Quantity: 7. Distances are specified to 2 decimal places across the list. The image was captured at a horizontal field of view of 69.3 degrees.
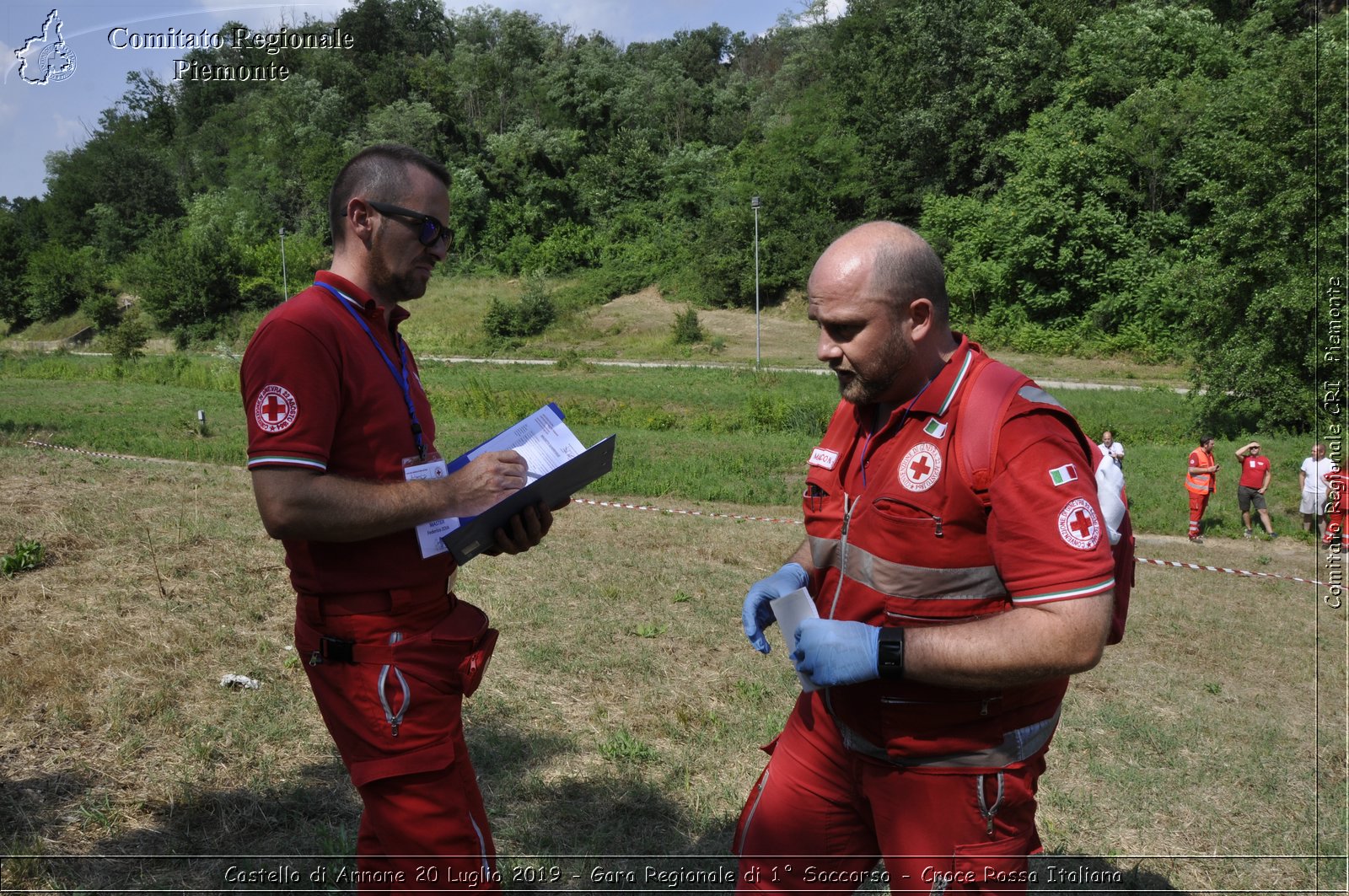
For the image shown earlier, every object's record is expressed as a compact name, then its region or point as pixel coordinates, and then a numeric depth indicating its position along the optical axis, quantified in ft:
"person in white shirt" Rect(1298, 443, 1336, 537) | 45.80
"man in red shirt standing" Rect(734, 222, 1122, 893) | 6.64
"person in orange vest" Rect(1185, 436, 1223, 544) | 45.75
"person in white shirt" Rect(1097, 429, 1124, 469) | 50.14
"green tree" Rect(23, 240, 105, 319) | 189.47
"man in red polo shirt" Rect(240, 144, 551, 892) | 7.53
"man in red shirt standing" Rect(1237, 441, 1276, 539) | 46.52
